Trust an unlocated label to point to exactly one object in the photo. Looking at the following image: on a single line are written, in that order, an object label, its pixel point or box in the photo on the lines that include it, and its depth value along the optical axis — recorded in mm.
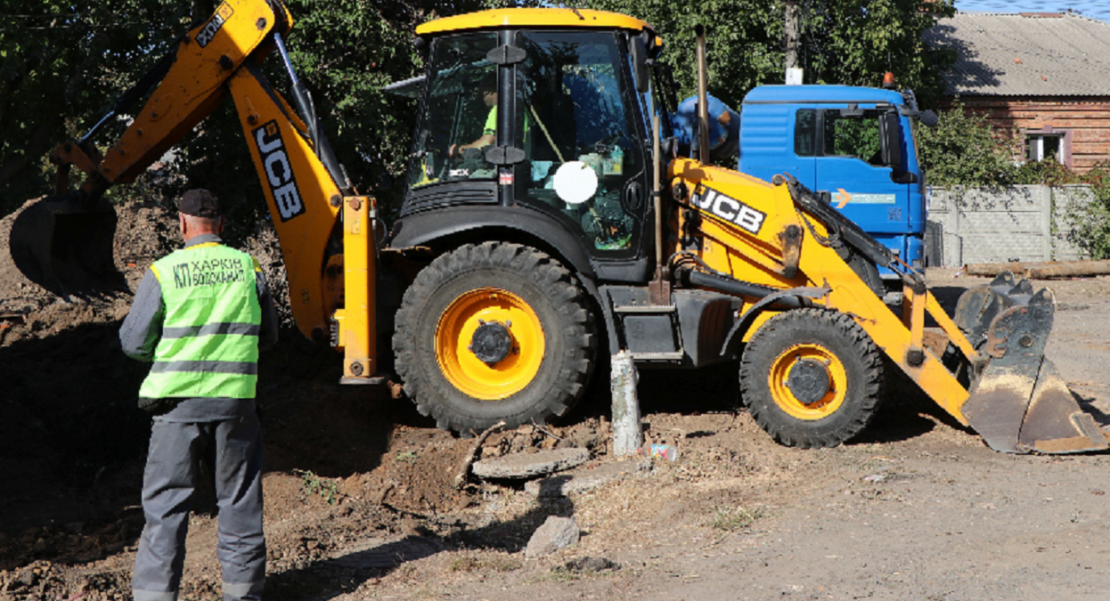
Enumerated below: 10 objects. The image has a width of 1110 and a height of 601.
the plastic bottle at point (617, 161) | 7312
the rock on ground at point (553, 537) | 5355
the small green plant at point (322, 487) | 6562
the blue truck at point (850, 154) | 10828
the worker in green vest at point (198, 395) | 4391
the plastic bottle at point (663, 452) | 6727
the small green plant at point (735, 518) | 5480
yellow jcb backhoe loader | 7000
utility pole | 19984
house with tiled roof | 25672
